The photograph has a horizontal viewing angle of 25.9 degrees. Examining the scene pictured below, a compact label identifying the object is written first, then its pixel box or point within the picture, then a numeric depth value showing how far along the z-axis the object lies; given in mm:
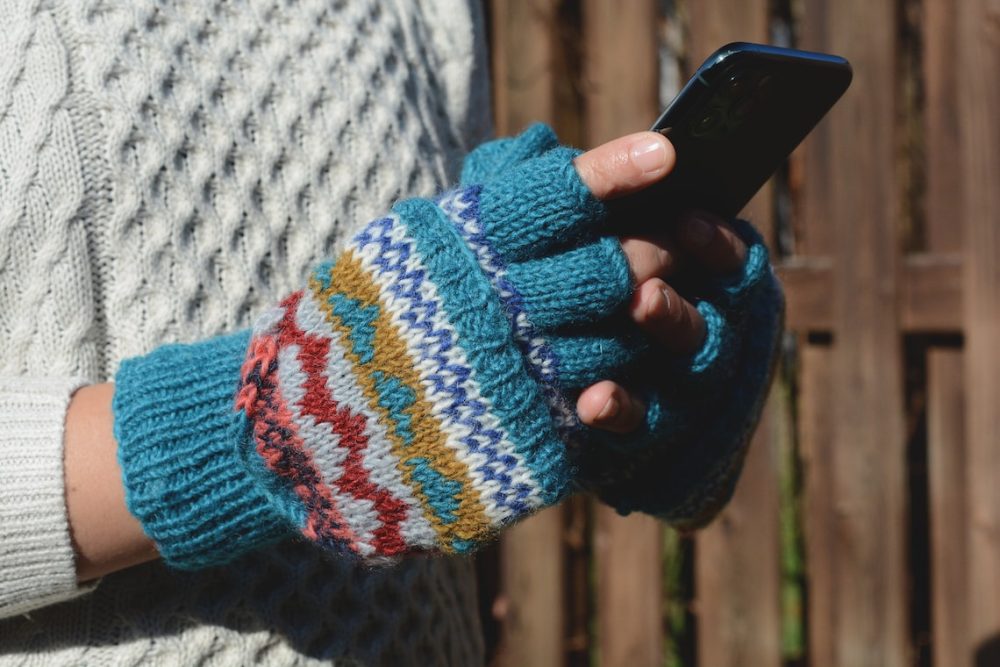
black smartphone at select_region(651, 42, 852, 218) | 652
